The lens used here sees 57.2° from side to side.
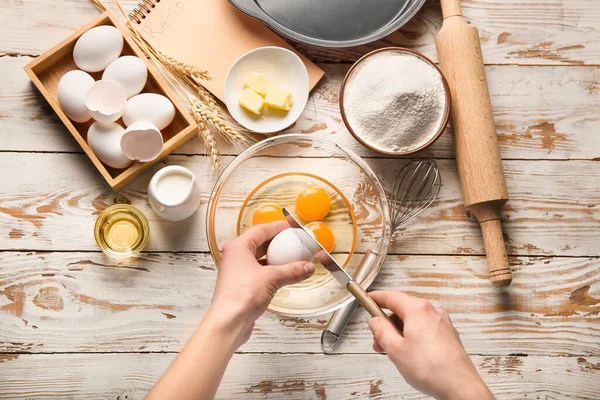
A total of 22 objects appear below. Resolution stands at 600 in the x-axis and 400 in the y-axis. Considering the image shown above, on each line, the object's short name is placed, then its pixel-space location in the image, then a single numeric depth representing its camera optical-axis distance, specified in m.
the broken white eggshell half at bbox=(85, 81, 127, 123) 1.04
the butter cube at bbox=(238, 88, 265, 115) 1.14
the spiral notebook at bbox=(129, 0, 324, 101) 1.17
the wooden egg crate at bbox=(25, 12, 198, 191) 1.08
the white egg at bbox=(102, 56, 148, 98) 1.08
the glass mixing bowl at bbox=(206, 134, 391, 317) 1.12
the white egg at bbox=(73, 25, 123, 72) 1.08
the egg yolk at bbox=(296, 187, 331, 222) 1.13
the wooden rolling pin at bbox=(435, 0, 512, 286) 1.11
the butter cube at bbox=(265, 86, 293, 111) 1.14
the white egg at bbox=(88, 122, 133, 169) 1.07
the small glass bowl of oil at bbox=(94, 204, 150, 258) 1.12
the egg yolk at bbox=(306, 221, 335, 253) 1.11
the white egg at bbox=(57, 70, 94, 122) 1.06
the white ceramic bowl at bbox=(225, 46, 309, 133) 1.16
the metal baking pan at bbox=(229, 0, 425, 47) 1.20
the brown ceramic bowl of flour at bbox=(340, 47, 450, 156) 1.08
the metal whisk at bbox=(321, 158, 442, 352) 1.18
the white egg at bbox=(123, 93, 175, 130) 1.08
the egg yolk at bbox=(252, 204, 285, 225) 1.13
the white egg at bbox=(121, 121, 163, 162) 1.04
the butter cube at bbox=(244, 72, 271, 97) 1.15
